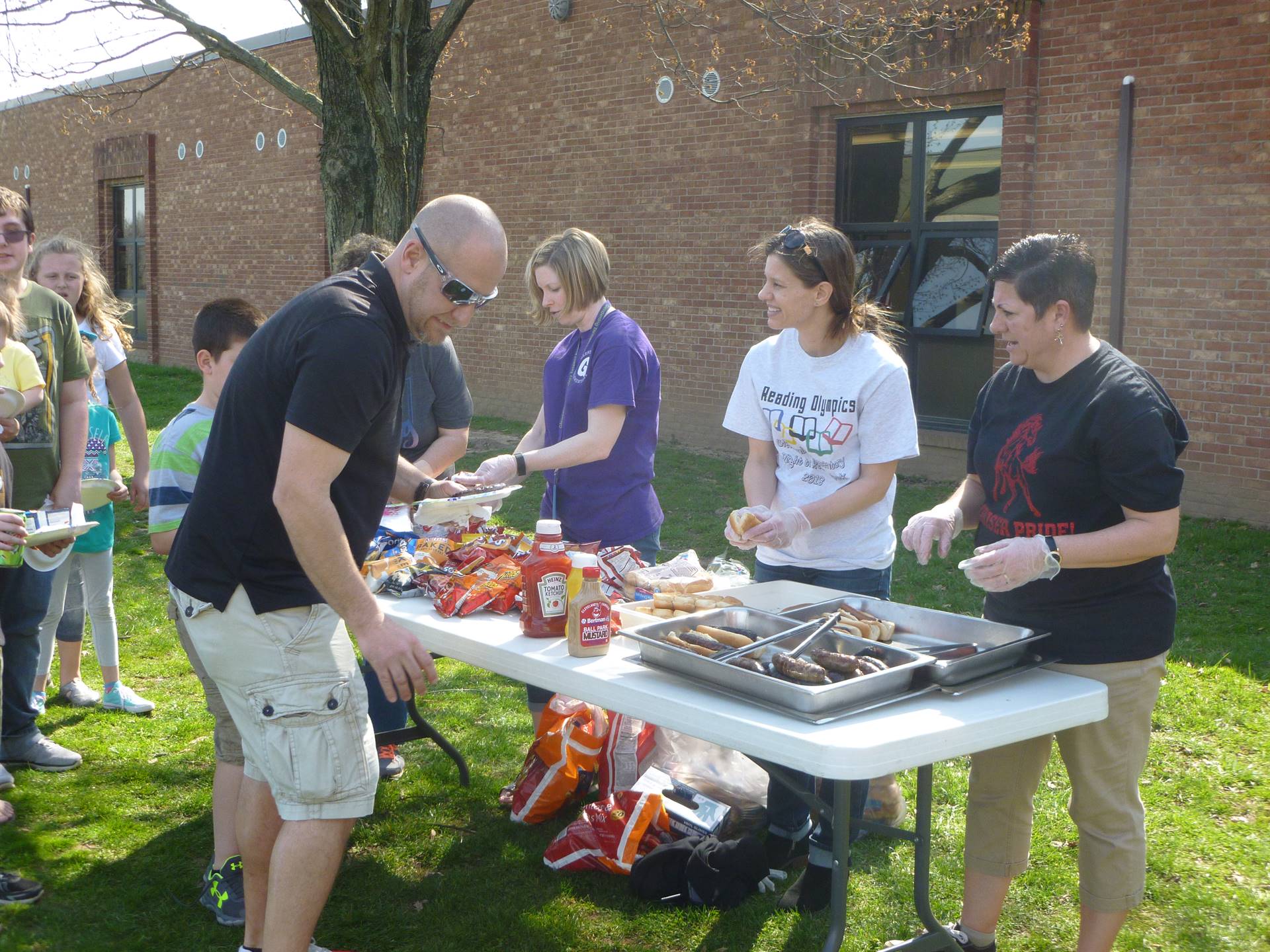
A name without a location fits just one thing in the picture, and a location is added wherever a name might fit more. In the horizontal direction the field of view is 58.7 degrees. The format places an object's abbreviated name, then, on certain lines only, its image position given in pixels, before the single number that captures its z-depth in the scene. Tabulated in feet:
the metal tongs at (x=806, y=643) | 8.12
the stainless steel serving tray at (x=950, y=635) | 7.95
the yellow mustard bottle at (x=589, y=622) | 9.05
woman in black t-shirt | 8.25
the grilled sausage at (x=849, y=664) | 7.91
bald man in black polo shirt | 7.74
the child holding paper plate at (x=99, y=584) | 15.49
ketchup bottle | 9.61
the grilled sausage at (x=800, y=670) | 7.69
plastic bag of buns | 10.84
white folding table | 7.14
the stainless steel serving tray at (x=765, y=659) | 7.48
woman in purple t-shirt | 12.40
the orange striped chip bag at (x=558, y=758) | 12.70
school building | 26.86
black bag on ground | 11.24
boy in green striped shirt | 10.71
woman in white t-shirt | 10.80
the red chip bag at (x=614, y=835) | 11.67
